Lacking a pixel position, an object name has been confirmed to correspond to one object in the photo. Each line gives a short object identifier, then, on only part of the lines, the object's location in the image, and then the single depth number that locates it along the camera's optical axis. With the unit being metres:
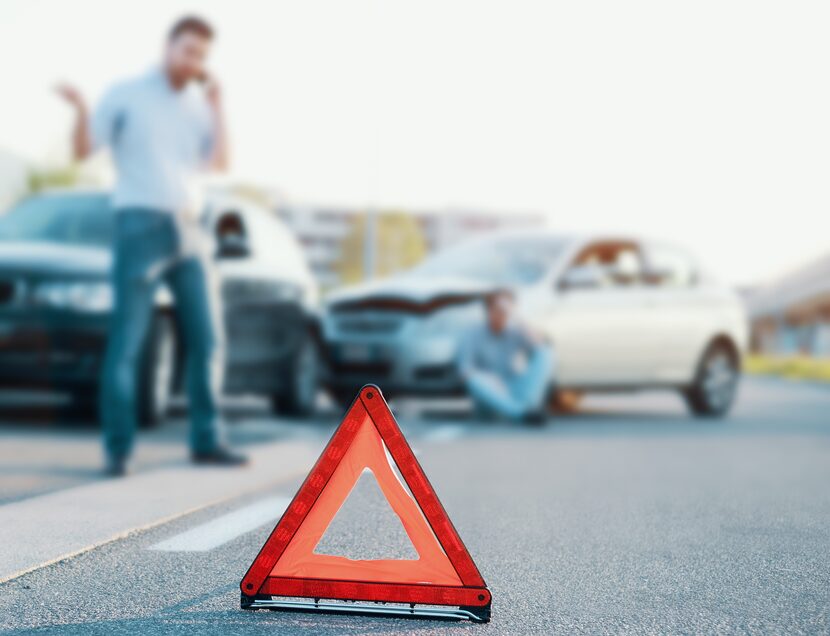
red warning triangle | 3.48
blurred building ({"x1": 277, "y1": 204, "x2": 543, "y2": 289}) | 138.12
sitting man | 10.16
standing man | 6.38
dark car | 8.09
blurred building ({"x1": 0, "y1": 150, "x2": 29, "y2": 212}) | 62.00
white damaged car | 10.16
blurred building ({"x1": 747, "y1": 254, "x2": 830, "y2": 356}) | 69.38
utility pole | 27.33
